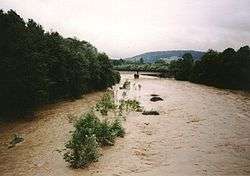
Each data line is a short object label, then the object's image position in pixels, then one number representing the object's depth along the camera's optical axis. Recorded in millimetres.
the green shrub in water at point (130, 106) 41406
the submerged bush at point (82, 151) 19281
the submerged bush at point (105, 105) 39894
